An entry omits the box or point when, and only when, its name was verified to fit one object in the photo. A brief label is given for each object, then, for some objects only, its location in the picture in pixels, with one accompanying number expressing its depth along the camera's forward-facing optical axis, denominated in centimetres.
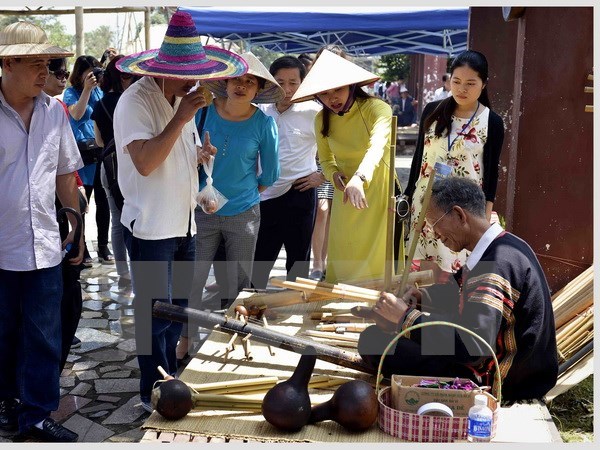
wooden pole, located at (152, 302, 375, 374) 322
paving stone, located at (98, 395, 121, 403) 408
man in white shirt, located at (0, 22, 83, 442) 333
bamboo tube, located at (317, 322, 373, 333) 369
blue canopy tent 950
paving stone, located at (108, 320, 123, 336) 516
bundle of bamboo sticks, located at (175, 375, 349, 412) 290
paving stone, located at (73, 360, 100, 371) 452
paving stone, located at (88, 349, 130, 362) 468
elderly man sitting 277
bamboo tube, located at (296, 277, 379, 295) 380
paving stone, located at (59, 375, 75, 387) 426
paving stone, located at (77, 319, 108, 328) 529
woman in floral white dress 404
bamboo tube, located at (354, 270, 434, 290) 400
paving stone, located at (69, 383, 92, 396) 416
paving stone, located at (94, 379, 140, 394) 421
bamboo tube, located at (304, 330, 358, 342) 358
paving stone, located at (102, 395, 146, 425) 382
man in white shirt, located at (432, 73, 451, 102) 1337
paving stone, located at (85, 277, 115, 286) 634
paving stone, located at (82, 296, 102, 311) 568
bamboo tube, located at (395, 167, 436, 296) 296
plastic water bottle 259
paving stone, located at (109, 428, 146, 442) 361
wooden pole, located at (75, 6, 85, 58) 1137
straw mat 275
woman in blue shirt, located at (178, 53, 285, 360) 444
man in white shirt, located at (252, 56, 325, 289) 525
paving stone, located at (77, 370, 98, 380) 437
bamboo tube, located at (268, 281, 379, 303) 374
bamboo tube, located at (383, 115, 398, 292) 389
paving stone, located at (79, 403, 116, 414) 393
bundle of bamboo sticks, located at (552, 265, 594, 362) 396
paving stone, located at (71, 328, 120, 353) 486
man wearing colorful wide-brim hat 346
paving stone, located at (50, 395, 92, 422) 387
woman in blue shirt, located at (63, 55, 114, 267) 643
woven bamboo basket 266
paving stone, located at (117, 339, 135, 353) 485
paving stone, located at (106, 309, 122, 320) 545
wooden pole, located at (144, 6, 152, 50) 1349
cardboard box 272
